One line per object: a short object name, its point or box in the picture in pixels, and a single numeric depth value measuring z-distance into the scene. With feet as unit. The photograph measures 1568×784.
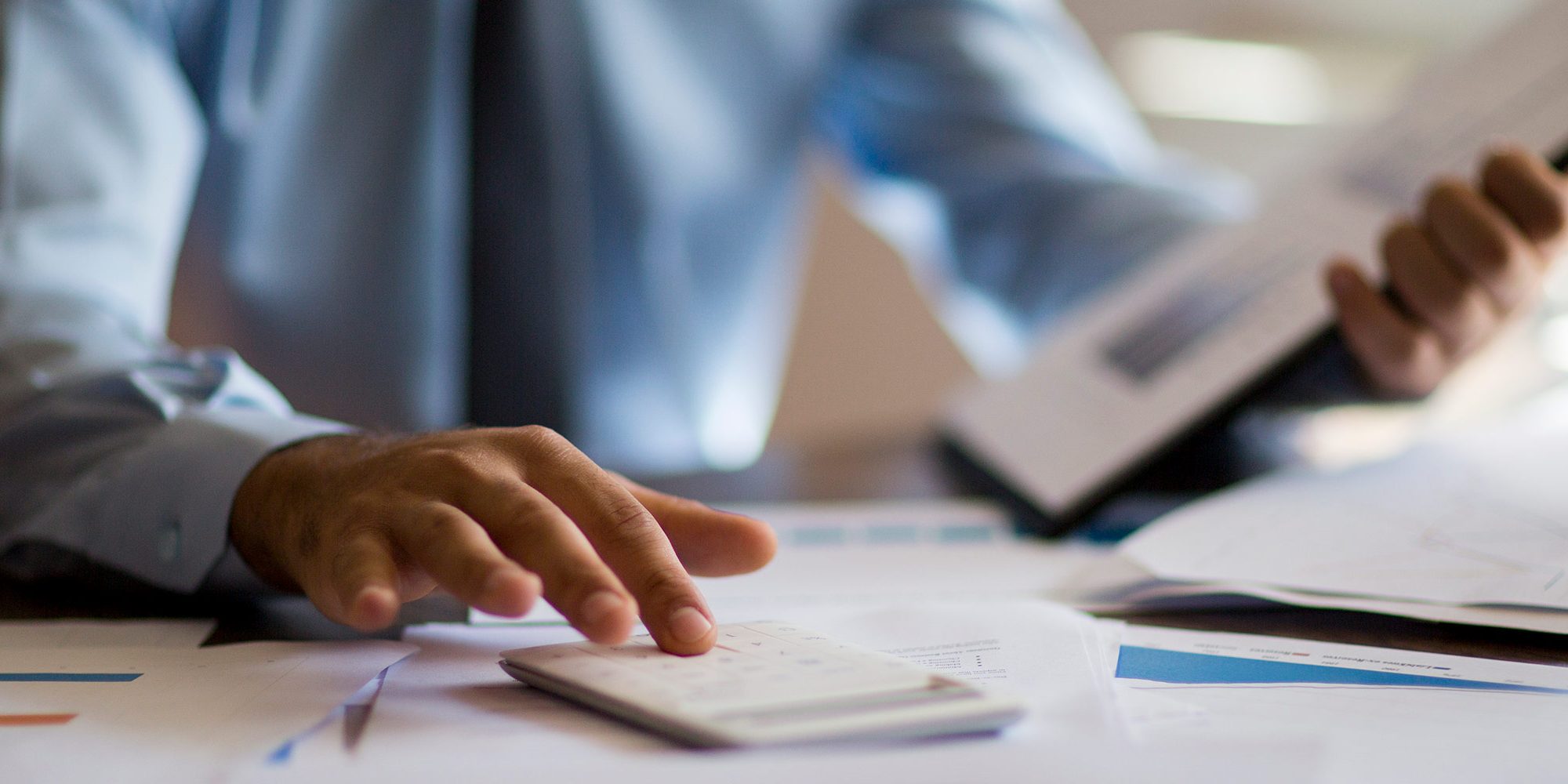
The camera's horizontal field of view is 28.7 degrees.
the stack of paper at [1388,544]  5.31
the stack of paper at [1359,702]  4.14
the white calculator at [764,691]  3.90
